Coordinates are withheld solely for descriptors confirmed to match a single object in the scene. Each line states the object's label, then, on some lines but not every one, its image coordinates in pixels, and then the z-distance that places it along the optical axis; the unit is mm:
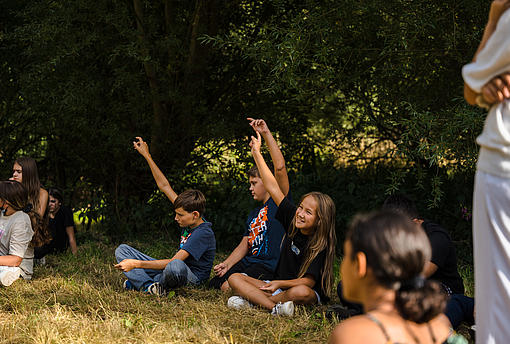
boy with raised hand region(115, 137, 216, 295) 4562
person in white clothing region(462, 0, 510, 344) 2049
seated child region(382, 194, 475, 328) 3625
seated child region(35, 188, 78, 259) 6543
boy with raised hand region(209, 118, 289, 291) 4875
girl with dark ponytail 1898
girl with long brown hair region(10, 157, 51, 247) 5801
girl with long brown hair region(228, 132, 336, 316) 4133
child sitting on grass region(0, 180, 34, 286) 4730
